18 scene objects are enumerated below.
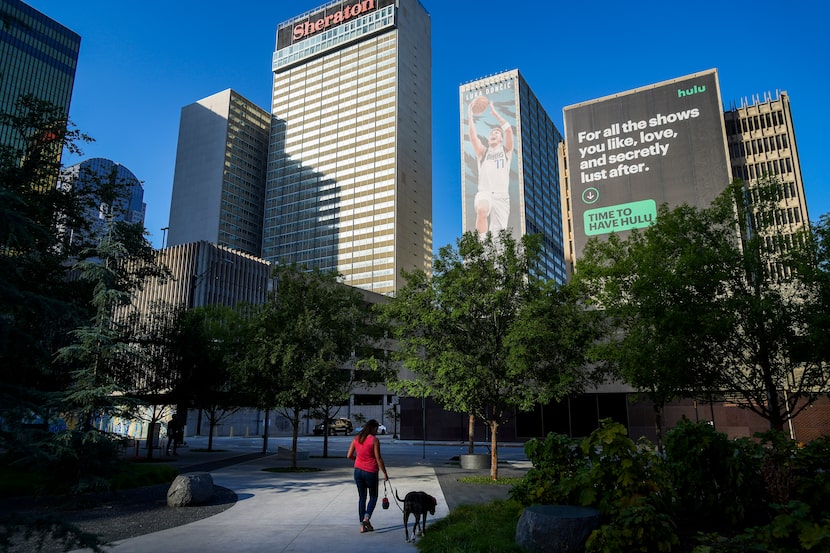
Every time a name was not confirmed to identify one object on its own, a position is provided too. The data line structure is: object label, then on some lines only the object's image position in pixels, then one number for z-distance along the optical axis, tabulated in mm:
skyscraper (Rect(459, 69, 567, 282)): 144875
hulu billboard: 73938
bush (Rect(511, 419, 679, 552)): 6984
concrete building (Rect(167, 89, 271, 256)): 170125
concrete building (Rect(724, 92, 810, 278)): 97750
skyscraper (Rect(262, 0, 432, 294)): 164625
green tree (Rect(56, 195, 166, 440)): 13398
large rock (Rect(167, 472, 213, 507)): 12438
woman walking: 9594
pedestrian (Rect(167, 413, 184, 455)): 29528
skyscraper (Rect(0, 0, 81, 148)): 102125
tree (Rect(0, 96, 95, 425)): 16512
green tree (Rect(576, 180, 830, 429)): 18016
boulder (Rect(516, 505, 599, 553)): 7414
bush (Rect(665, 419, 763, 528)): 8297
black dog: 9055
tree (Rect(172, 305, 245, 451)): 27969
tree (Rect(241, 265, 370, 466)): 20781
